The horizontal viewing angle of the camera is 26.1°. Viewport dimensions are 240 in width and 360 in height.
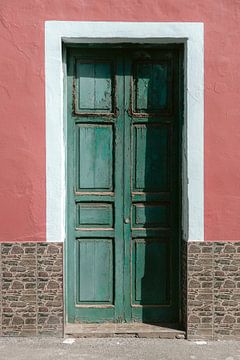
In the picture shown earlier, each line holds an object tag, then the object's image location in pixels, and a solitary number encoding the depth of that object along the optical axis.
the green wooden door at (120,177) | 5.15
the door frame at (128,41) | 4.84
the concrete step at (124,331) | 5.02
